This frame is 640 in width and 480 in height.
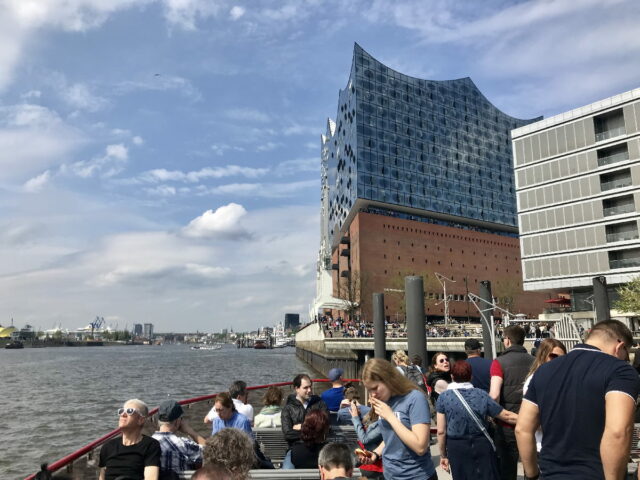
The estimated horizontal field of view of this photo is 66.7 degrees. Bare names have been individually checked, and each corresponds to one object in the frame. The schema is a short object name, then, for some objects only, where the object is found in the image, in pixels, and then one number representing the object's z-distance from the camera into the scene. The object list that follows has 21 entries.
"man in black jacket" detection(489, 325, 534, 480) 5.01
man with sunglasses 4.37
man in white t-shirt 6.36
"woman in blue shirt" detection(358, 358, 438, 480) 3.81
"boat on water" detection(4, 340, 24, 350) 183.50
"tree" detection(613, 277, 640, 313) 35.03
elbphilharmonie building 78.75
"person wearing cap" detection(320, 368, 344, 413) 7.38
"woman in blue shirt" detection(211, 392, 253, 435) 5.98
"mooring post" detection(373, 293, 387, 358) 26.59
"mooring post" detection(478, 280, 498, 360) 21.67
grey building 47.50
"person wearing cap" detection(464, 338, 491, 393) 5.86
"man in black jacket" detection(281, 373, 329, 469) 5.76
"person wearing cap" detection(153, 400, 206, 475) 4.66
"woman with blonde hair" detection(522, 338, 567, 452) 4.98
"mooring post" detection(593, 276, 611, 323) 19.91
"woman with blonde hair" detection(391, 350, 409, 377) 8.18
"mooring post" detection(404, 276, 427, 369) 19.98
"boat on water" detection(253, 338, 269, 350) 175.88
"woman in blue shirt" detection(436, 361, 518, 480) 4.29
